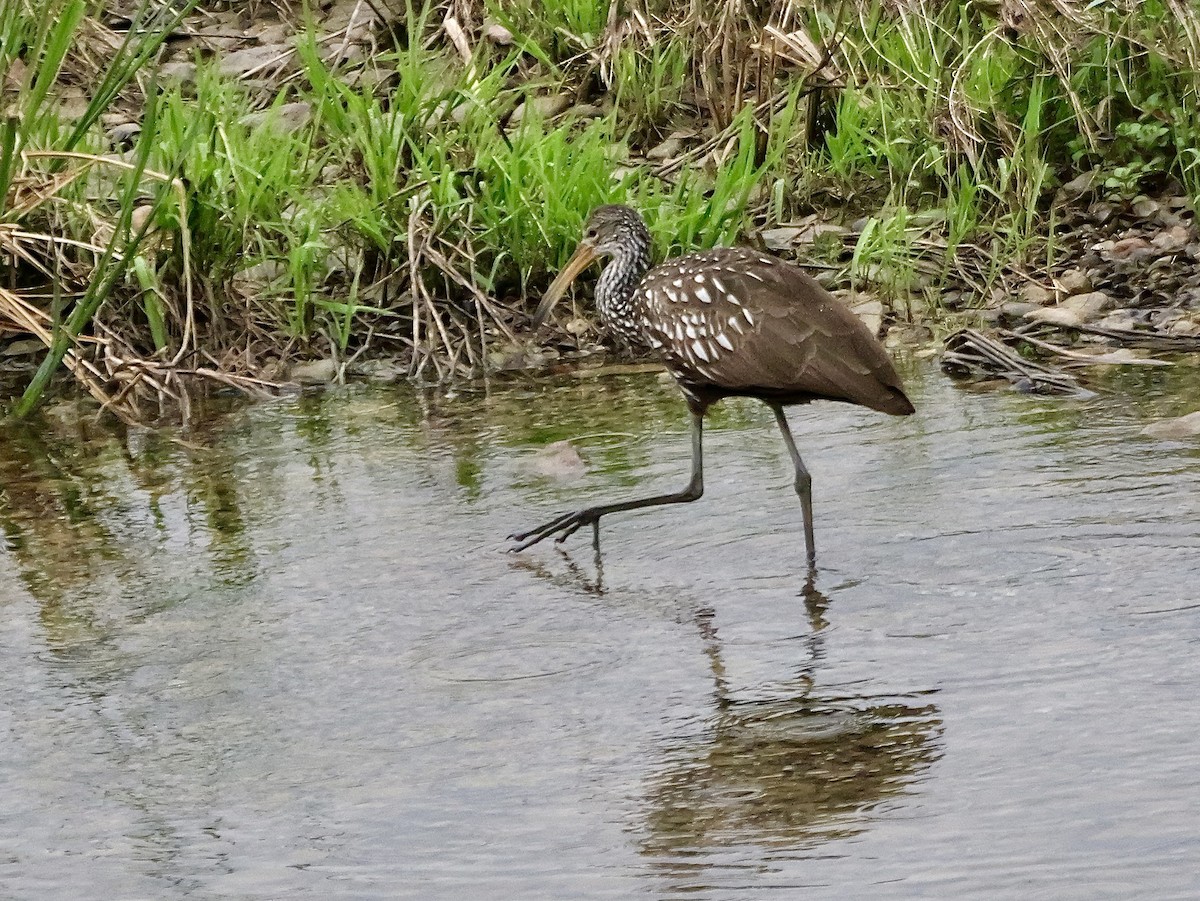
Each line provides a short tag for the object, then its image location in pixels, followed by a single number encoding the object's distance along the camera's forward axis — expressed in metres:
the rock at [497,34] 20.10
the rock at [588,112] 19.67
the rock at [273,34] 21.11
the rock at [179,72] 20.19
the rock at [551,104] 19.73
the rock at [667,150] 19.03
